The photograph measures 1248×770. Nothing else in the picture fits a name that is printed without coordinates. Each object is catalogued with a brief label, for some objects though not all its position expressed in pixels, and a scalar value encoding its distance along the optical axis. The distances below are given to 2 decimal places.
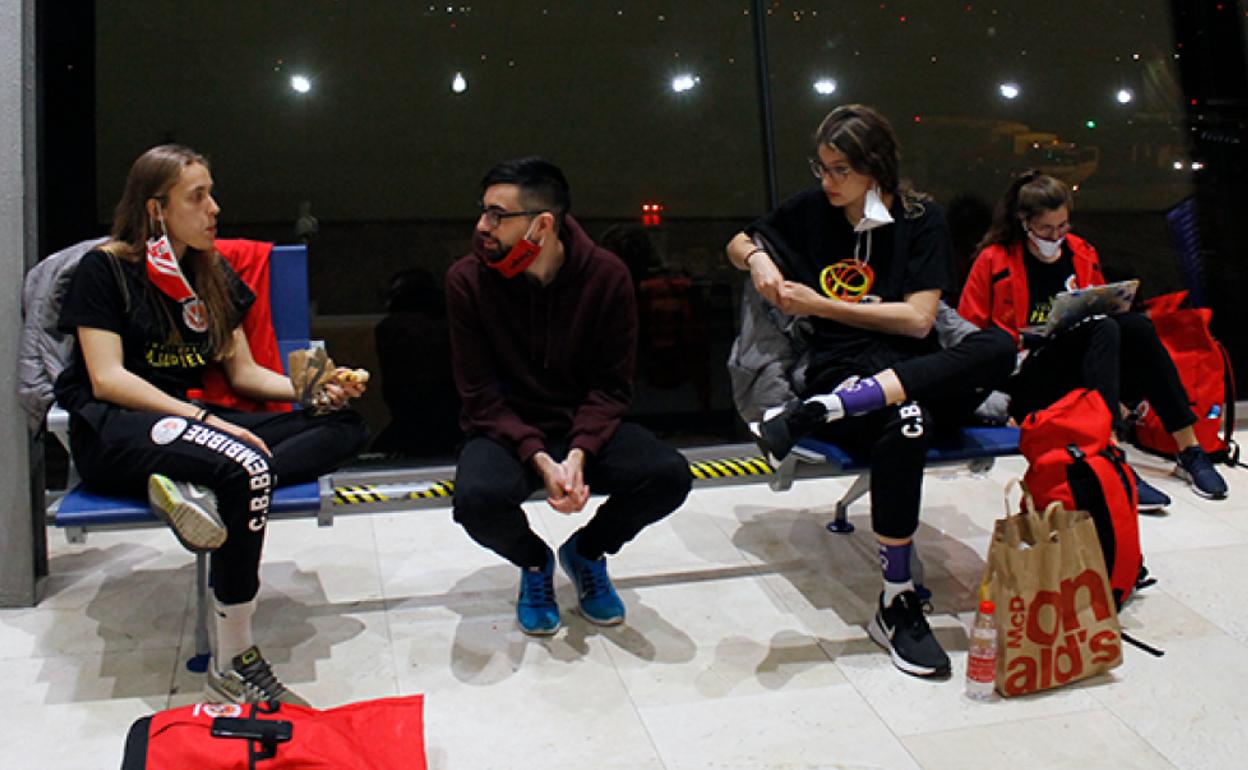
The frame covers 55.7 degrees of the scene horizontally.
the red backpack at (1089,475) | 2.93
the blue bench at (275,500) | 2.67
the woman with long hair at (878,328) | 2.93
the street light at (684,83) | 4.68
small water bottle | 2.73
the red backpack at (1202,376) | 4.44
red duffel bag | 2.19
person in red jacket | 3.64
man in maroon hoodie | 2.96
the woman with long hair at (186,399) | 2.63
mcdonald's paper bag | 2.71
